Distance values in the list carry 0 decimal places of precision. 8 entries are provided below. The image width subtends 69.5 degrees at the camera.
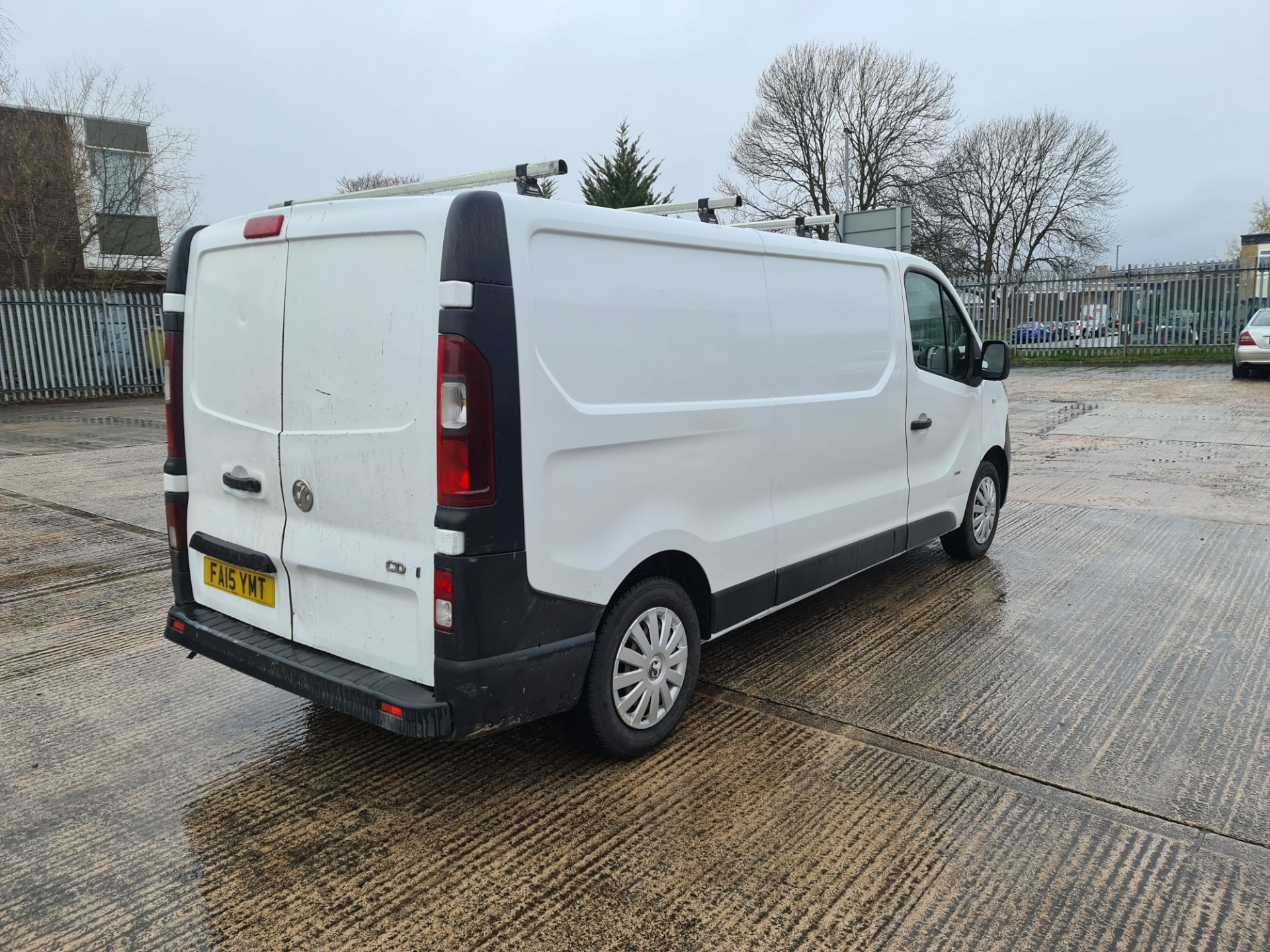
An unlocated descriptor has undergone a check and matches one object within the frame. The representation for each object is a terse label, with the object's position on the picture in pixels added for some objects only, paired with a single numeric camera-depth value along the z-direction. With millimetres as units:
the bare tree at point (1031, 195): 35625
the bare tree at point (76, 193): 20969
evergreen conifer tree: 27844
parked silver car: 17578
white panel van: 2762
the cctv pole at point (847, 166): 25797
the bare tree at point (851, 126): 33000
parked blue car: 25812
